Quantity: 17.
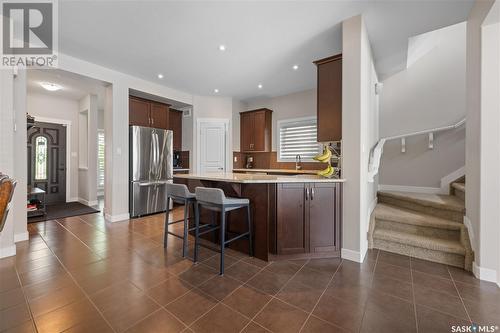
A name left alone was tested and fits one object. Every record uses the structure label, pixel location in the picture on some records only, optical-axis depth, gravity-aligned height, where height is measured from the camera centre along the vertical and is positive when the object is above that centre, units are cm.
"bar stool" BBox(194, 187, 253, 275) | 215 -43
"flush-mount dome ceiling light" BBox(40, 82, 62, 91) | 439 +164
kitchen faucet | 511 +2
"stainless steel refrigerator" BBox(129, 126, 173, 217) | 420 -10
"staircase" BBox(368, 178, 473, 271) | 233 -82
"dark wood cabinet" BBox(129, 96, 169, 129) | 436 +110
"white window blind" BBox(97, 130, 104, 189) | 668 +23
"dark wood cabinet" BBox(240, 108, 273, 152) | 548 +90
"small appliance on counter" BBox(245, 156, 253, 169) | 610 +2
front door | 516 +8
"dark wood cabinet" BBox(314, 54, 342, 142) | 269 +85
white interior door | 560 +44
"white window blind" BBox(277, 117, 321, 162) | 502 +62
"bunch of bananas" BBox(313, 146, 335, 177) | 270 +5
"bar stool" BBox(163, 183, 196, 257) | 247 -40
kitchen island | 241 -60
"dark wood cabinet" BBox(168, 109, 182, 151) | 557 +101
